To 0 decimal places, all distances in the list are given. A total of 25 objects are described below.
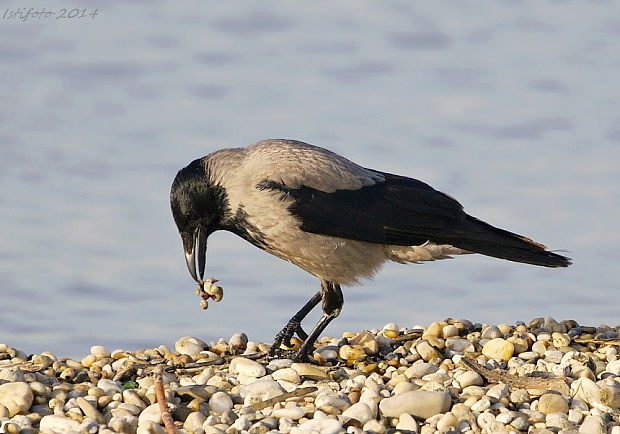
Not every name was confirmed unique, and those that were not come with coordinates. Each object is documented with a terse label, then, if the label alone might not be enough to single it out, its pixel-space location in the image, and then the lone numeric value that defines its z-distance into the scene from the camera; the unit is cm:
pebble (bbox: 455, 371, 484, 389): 1371
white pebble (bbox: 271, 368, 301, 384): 1416
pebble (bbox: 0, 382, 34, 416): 1285
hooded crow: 1622
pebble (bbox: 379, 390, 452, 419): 1260
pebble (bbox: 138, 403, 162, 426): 1255
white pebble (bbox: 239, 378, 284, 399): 1337
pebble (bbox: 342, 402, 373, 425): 1237
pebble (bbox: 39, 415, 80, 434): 1235
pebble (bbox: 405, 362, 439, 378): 1436
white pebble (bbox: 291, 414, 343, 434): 1198
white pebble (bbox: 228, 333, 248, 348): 1677
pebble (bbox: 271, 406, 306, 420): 1255
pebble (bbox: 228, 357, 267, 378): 1447
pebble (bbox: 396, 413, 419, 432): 1232
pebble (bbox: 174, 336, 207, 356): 1619
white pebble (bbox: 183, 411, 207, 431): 1245
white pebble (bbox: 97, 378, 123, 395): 1370
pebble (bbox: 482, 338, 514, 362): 1537
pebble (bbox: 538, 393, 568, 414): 1286
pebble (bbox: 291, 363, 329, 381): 1429
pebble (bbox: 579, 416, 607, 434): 1227
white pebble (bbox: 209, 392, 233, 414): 1299
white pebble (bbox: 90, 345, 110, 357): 1630
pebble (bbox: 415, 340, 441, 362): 1535
